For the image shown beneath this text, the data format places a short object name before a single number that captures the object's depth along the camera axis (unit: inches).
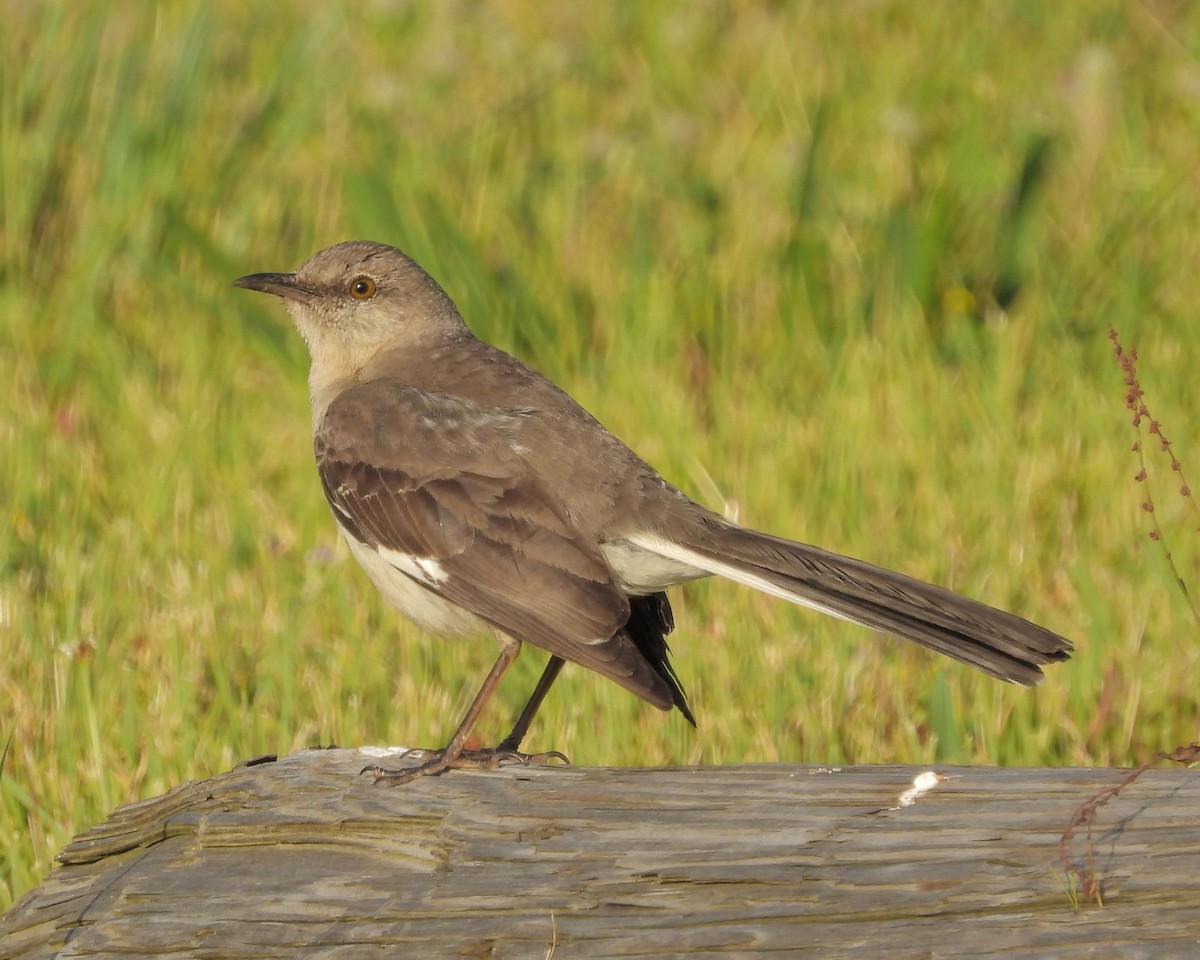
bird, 352.2
